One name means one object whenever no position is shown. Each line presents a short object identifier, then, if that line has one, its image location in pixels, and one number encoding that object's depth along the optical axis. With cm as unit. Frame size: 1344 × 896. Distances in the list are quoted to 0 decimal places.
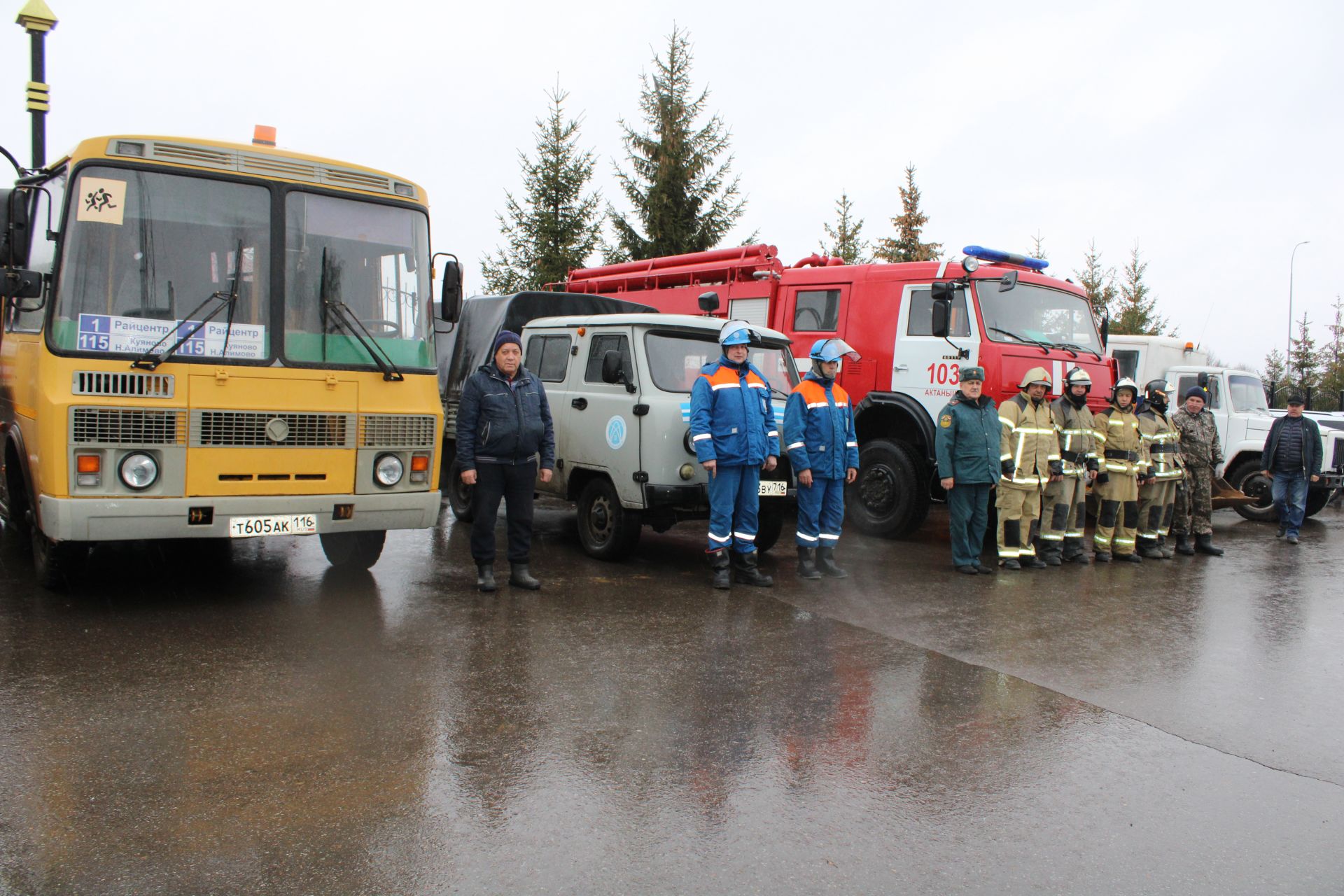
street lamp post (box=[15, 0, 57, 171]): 981
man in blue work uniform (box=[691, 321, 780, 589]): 750
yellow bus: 582
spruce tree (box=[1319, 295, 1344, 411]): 2917
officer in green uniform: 861
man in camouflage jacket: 1043
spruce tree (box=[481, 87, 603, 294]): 2175
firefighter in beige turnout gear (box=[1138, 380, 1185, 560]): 992
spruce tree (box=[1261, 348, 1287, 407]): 3241
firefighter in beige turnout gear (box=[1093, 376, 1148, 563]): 966
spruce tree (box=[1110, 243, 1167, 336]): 2681
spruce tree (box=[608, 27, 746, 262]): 2244
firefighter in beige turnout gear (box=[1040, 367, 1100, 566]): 927
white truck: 1362
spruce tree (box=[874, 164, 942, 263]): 2697
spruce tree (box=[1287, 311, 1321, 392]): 3119
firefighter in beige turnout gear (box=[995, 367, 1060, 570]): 891
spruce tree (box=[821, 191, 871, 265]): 2819
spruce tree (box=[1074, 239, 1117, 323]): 2728
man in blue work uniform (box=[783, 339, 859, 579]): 805
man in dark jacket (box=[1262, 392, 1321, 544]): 1172
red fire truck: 1002
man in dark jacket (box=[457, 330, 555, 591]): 705
